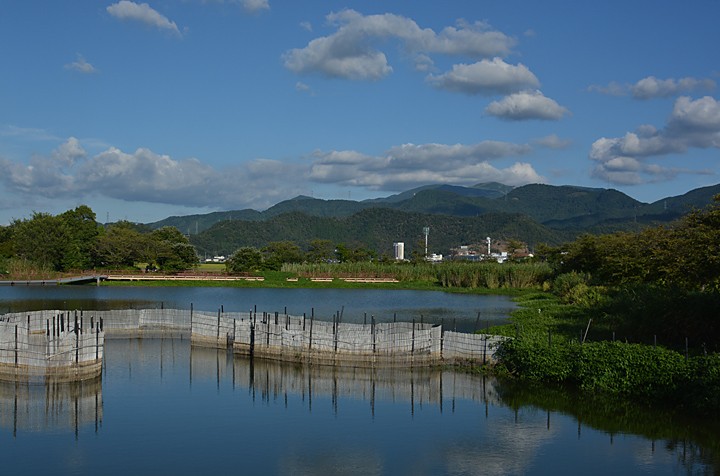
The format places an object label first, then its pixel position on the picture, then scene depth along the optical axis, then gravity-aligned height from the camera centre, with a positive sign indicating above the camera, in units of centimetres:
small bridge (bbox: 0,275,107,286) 6512 -244
